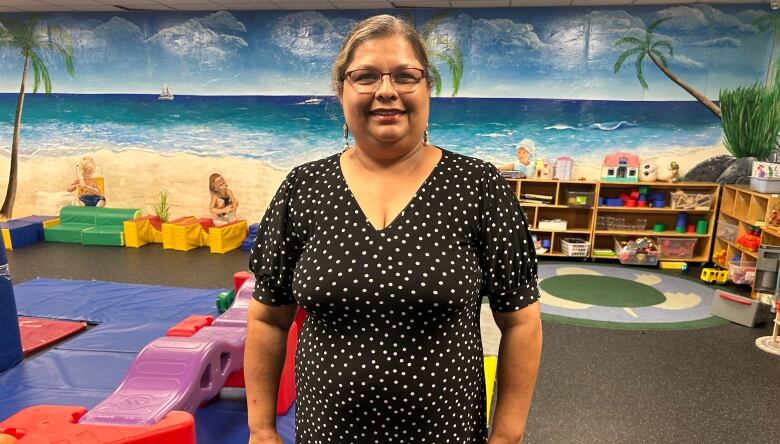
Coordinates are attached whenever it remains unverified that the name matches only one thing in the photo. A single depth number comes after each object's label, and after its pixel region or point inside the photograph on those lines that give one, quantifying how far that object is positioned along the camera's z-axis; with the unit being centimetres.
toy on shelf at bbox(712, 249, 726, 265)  554
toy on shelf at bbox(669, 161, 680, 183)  589
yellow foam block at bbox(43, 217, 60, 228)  671
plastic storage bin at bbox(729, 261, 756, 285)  485
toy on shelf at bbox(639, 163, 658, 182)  591
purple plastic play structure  200
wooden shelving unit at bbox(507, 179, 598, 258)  606
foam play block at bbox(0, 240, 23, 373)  295
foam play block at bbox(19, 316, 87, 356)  336
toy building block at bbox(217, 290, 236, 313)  403
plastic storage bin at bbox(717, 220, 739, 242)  540
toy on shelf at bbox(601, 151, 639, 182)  590
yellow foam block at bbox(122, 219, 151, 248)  642
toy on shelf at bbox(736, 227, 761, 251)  490
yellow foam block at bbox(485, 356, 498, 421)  250
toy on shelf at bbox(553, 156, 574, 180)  611
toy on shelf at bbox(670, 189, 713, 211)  575
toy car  518
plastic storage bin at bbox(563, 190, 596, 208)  592
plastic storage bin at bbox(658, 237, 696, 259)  584
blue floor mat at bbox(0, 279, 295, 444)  261
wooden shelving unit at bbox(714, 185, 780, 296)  467
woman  103
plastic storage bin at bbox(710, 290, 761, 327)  397
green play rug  416
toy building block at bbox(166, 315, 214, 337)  280
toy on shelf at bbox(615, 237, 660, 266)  580
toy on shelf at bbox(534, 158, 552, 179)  609
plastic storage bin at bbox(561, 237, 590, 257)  597
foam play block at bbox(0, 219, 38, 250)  620
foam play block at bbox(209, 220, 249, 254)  620
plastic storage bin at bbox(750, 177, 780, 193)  477
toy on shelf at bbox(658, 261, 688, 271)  576
